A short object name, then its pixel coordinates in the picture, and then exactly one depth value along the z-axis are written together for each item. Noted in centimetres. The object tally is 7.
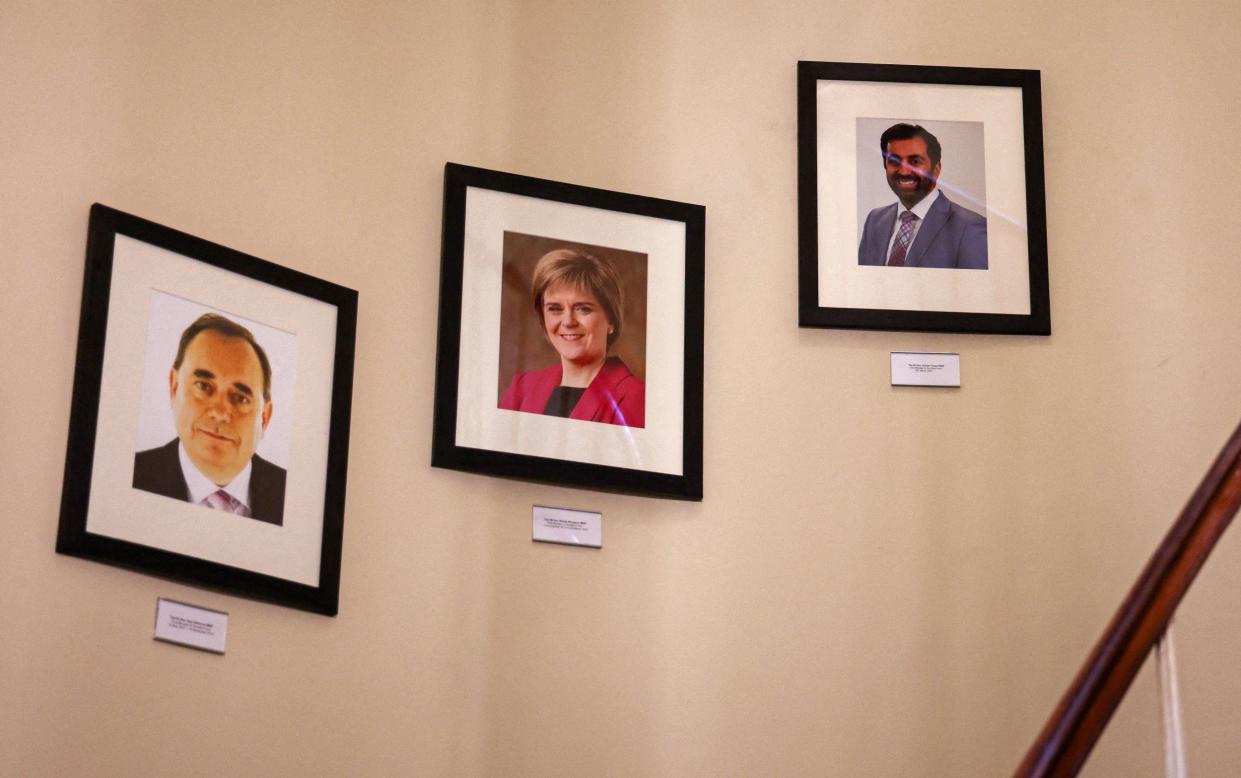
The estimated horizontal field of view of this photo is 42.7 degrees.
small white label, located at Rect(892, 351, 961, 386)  500
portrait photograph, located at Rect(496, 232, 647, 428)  482
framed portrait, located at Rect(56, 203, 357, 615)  401
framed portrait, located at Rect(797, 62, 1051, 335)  506
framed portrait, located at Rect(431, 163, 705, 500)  472
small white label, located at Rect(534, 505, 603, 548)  469
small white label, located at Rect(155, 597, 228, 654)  401
